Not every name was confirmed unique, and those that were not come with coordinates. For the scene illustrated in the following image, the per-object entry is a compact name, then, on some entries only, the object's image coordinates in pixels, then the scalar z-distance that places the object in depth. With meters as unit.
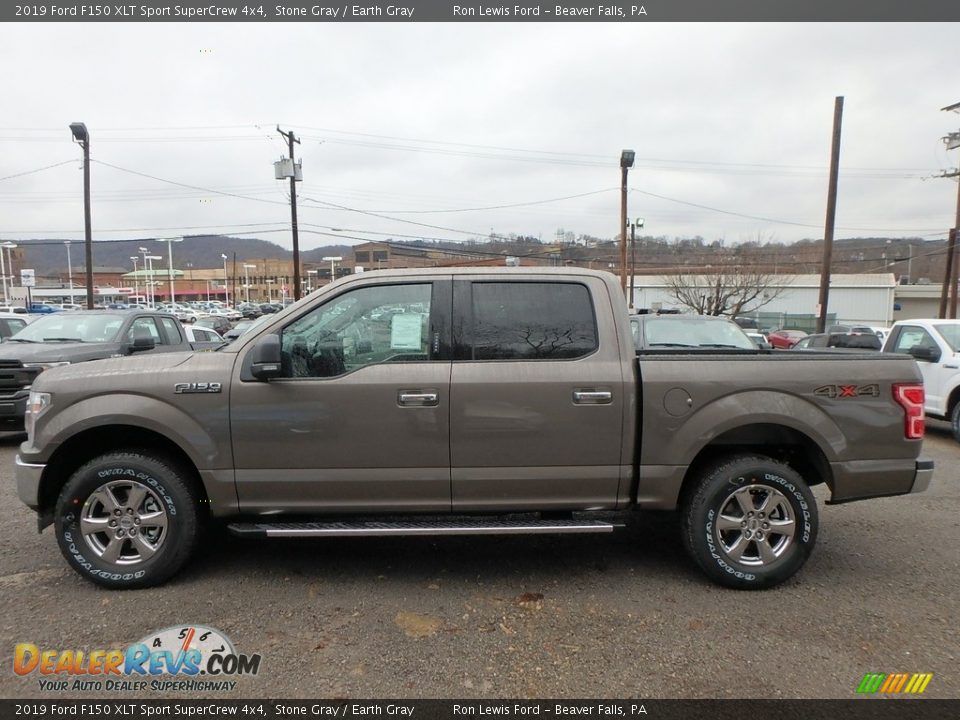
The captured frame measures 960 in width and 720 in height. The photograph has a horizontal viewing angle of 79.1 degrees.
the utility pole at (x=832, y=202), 19.83
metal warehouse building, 56.47
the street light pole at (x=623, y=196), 24.31
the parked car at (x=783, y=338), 30.59
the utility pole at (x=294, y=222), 27.73
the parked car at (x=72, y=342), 7.28
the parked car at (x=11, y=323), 11.58
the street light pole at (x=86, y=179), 21.50
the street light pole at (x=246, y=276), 98.87
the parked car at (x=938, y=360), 8.09
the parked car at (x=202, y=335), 15.36
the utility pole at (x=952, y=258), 25.52
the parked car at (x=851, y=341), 9.55
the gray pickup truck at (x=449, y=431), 3.54
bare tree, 39.47
